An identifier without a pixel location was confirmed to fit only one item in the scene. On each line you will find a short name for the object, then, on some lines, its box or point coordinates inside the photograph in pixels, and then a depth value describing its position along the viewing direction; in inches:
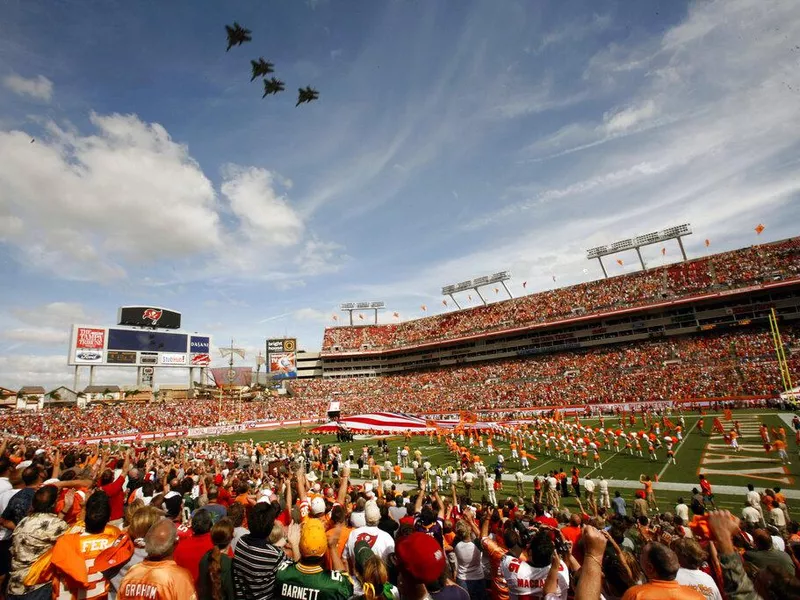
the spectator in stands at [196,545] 152.5
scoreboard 2145.7
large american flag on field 1203.9
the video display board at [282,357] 3186.5
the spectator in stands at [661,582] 103.6
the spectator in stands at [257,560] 125.8
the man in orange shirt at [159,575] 114.3
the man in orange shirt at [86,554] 147.1
